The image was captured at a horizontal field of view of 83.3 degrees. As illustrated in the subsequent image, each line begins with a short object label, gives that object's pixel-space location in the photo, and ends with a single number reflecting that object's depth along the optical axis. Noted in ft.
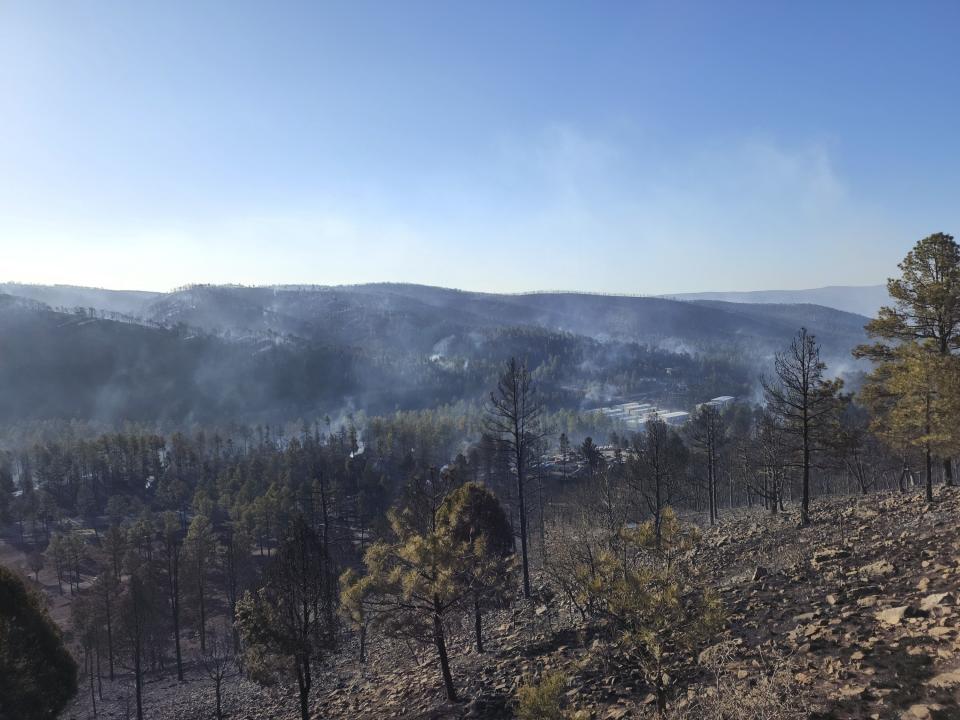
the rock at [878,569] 45.55
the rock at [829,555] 53.76
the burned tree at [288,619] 57.77
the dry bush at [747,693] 28.68
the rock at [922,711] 25.21
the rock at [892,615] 35.70
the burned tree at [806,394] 77.56
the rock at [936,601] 35.91
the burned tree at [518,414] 81.20
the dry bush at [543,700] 31.37
